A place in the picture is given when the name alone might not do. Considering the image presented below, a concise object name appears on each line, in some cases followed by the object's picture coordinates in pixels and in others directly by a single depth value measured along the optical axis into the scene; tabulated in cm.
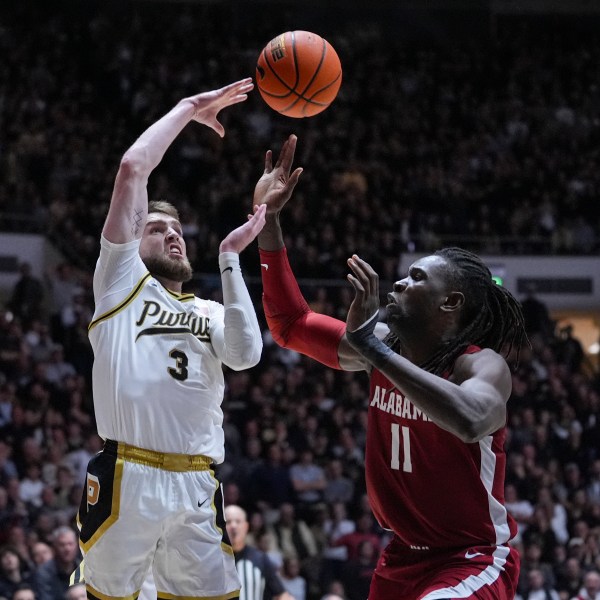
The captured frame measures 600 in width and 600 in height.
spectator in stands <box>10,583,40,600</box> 887
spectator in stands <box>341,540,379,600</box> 1080
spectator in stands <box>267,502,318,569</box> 1134
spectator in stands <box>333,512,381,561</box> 1127
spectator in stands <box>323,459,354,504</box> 1234
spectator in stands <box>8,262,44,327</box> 1355
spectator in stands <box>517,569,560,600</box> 1145
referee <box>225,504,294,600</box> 777
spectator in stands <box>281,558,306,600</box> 1067
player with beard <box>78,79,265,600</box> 438
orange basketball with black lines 541
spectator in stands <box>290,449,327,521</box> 1216
